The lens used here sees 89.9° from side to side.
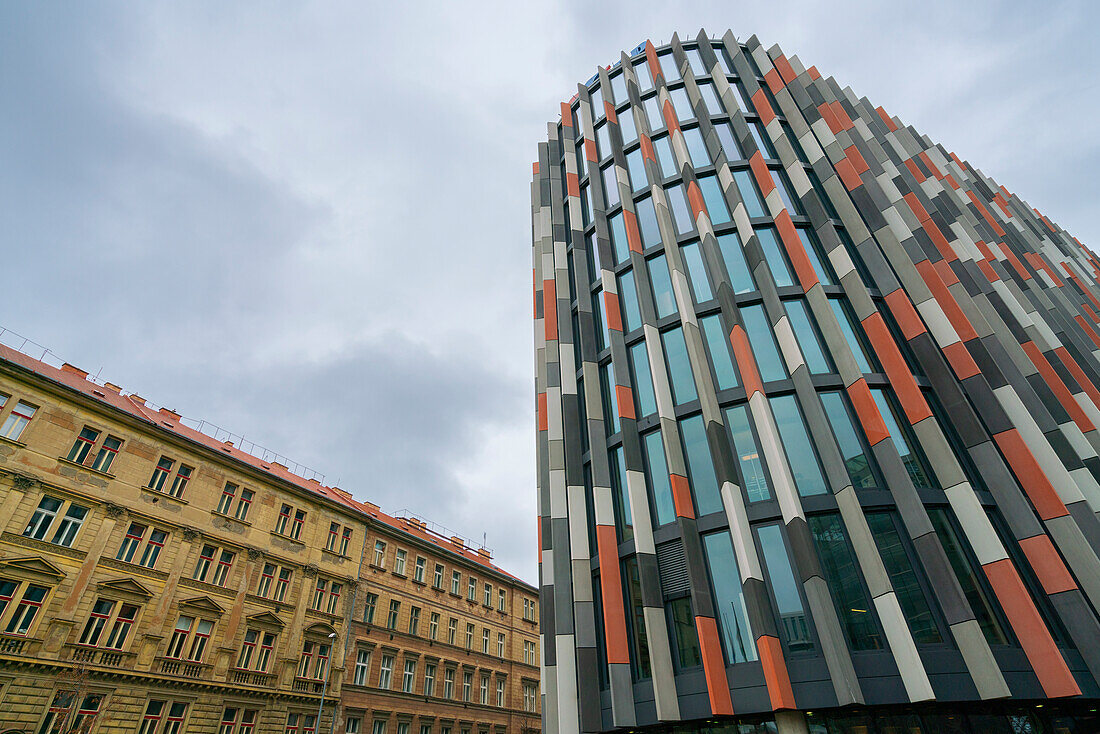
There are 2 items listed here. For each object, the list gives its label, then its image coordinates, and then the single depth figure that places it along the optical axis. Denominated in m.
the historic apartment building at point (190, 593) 24.23
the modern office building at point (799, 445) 13.62
